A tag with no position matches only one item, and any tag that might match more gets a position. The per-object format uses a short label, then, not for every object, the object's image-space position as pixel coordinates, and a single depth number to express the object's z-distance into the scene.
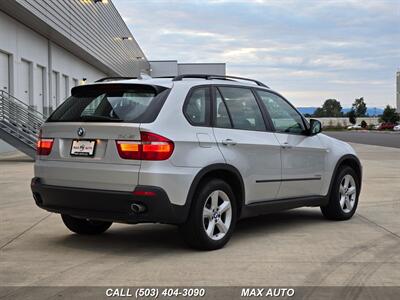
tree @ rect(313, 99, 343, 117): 184.00
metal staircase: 17.95
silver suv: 5.54
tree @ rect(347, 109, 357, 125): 132.25
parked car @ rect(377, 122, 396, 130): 96.06
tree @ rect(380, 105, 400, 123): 112.44
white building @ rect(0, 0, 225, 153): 22.31
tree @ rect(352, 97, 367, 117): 166.75
